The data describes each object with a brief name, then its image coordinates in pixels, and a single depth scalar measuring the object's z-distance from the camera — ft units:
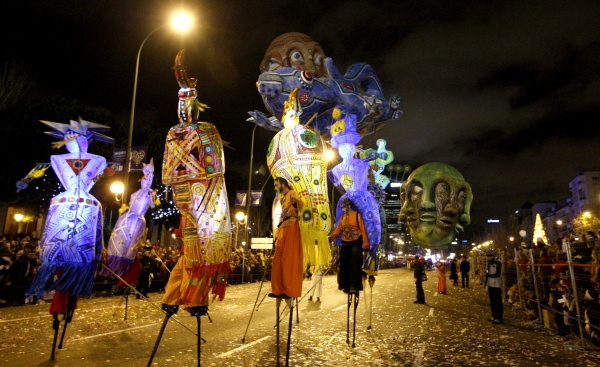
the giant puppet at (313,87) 34.73
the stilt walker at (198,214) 16.14
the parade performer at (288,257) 17.03
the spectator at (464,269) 74.96
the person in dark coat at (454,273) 80.58
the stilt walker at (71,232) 20.06
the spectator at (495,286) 34.55
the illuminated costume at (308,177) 22.27
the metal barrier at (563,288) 24.52
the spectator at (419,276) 46.98
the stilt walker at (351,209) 23.39
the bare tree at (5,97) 63.98
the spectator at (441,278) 60.22
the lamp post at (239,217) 71.56
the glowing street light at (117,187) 42.83
